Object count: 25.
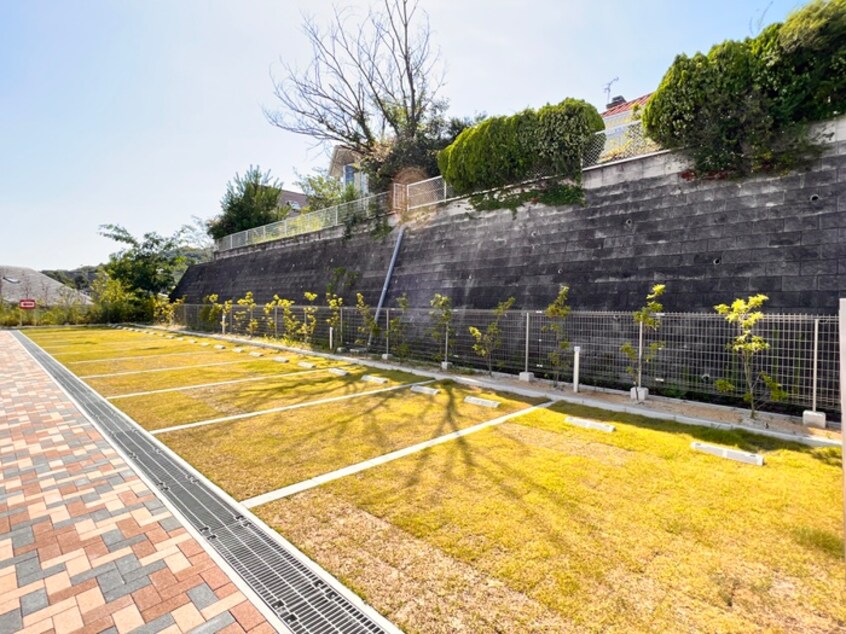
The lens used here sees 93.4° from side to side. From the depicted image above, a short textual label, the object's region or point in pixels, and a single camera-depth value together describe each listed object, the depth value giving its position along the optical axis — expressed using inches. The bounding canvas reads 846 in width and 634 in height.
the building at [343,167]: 1058.7
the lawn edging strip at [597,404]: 167.8
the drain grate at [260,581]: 75.1
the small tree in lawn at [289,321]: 494.0
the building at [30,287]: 1125.7
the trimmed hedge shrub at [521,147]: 345.1
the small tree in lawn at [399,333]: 365.1
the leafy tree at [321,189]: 931.3
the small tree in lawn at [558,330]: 269.6
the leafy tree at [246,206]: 941.8
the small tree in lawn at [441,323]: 334.3
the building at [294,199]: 1422.7
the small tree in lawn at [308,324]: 469.7
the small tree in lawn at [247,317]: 579.8
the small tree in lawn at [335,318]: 439.5
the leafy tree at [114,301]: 917.2
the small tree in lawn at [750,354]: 187.9
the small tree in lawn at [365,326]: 394.3
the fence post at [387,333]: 376.2
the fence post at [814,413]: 184.1
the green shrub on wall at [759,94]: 222.8
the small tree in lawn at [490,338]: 300.5
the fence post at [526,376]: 285.9
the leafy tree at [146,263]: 953.5
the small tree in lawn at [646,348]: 226.8
